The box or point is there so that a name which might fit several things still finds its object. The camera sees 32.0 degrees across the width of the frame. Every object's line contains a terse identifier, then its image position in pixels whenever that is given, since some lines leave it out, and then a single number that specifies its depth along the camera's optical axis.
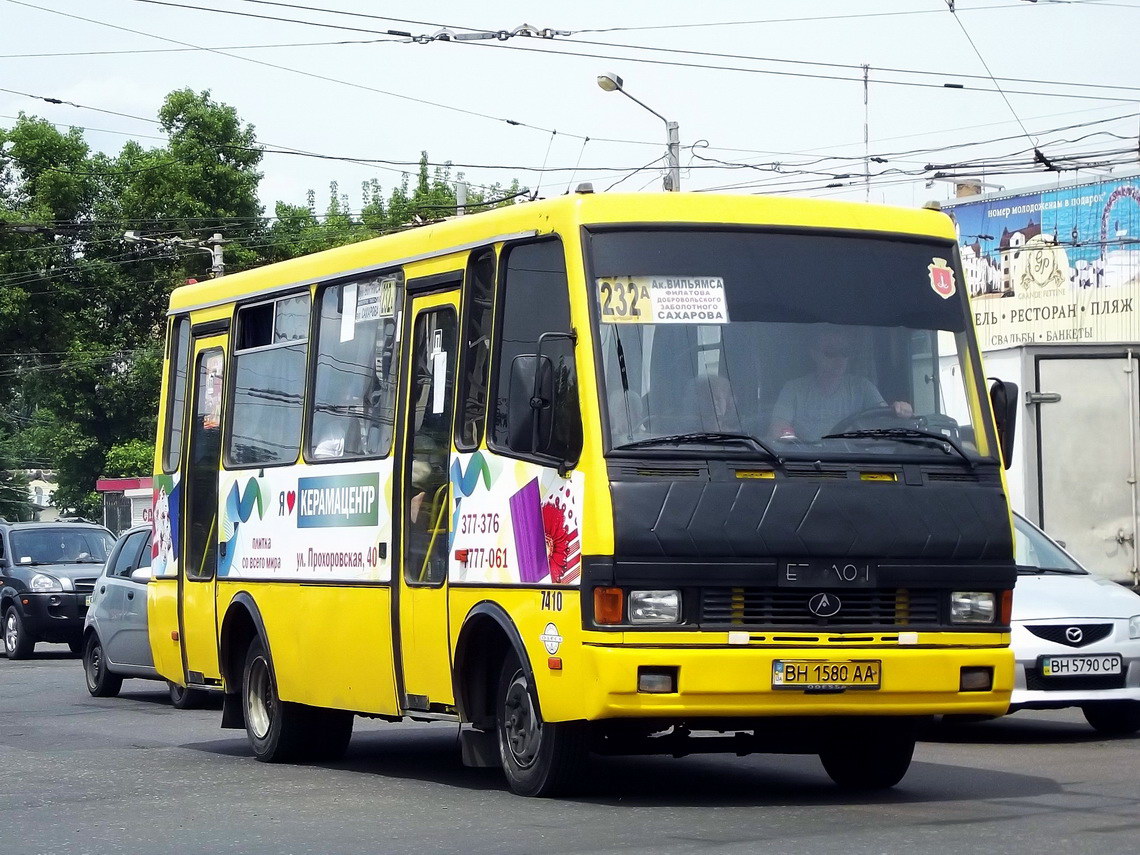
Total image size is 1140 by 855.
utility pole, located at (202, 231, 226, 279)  44.00
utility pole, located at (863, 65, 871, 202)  25.14
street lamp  27.33
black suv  25.50
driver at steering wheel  9.09
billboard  39.28
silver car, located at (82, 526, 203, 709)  18.86
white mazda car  13.07
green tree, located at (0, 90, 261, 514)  59.84
